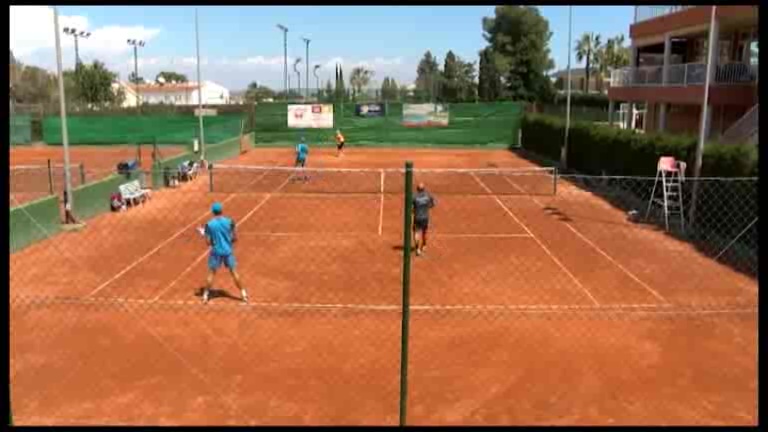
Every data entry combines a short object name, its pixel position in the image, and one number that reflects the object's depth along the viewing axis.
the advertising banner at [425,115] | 46.66
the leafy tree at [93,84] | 77.94
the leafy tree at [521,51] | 71.06
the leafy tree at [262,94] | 81.71
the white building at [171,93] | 123.94
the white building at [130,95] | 108.00
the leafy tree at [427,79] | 66.94
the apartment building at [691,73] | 23.58
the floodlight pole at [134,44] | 80.06
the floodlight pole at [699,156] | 17.23
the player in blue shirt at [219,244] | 11.34
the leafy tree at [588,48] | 107.31
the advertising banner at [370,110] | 47.22
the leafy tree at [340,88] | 55.42
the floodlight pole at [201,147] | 30.34
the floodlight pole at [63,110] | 17.59
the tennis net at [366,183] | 25.38
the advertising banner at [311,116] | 47.06
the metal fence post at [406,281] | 4.55
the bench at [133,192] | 21.13
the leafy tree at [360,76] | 113.41
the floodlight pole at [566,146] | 31.63
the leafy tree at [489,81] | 71.12
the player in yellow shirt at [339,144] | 37.72
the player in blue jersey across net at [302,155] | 27.91
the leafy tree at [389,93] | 59.46
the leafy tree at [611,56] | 101.38
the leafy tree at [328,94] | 61.39
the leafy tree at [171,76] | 174.62
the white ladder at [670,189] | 18.17
